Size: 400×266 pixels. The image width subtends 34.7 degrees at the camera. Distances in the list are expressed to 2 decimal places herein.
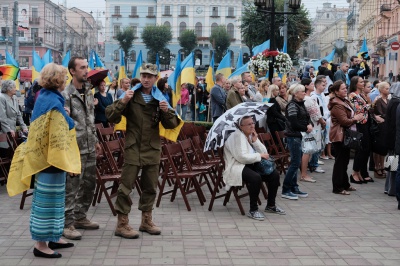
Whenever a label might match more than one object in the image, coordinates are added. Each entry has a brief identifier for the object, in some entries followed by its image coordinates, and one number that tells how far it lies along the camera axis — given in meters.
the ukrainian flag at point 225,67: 18.05
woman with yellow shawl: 6.30
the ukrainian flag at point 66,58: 19.40
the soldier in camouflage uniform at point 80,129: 7.14
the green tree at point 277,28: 45.44
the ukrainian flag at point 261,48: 19.14
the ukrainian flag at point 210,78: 18.52
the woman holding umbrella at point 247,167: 8.50
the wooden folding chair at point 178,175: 8.89
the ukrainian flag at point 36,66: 17.78
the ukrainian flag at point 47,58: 18.53
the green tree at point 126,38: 96.56
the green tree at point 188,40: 95.76
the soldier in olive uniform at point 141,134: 7.19
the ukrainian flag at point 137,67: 15.86
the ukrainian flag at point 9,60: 17.42
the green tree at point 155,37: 94.38
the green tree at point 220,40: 94.69
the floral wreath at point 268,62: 17.19
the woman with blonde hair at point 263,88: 14.37
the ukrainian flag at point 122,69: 18.61
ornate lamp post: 16.30
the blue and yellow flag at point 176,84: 15.73
